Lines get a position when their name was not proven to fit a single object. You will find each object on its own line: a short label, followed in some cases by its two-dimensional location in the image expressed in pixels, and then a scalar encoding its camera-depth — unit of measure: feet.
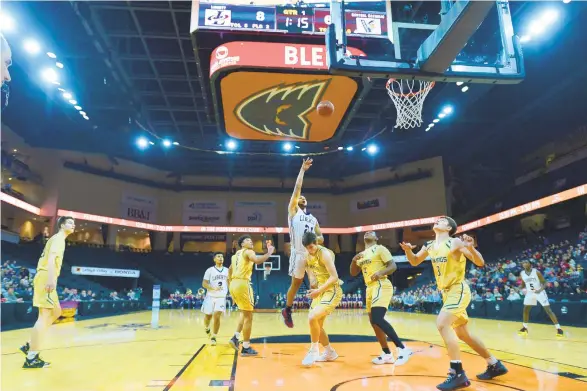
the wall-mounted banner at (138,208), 99.76
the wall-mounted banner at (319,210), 111.24
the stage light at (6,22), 39.87
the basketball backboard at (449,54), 18.11
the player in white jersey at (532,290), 30.81
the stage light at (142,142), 76.85
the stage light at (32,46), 45.06
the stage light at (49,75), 52.16
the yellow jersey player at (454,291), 13.75
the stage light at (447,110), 60.39
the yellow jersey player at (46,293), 16.97
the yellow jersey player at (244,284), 20.85
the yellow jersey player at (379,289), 17.04
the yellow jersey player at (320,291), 17.26
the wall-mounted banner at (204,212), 108.68
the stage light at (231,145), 71.71
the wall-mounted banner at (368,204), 106.63
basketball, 22.03
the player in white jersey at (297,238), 18.56
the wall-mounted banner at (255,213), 109.81
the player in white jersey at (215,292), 25.43
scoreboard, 28.40
